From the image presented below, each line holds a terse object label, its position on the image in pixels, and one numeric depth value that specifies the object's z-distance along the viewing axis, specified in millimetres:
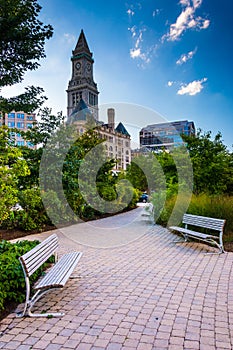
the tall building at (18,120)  81000
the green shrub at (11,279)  3723
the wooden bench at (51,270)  3363
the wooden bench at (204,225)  6470
